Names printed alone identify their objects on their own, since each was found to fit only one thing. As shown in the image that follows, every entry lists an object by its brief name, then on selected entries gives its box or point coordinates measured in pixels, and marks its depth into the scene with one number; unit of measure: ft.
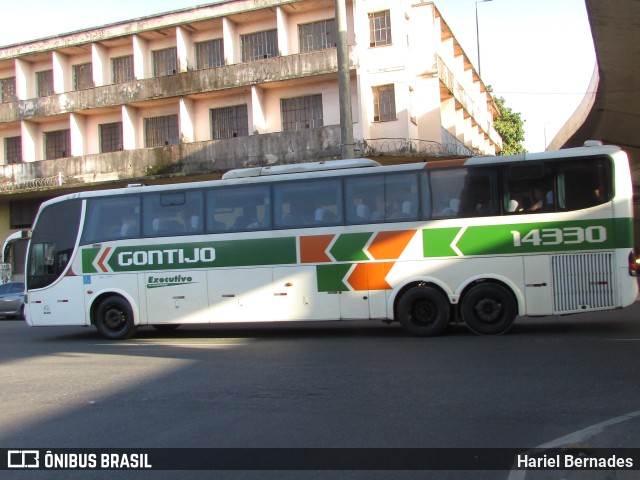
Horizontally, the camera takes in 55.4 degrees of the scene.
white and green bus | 34.91
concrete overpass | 38.70
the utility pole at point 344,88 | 53.26
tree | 167.53
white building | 78.64
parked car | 71.61
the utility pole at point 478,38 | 132.96
